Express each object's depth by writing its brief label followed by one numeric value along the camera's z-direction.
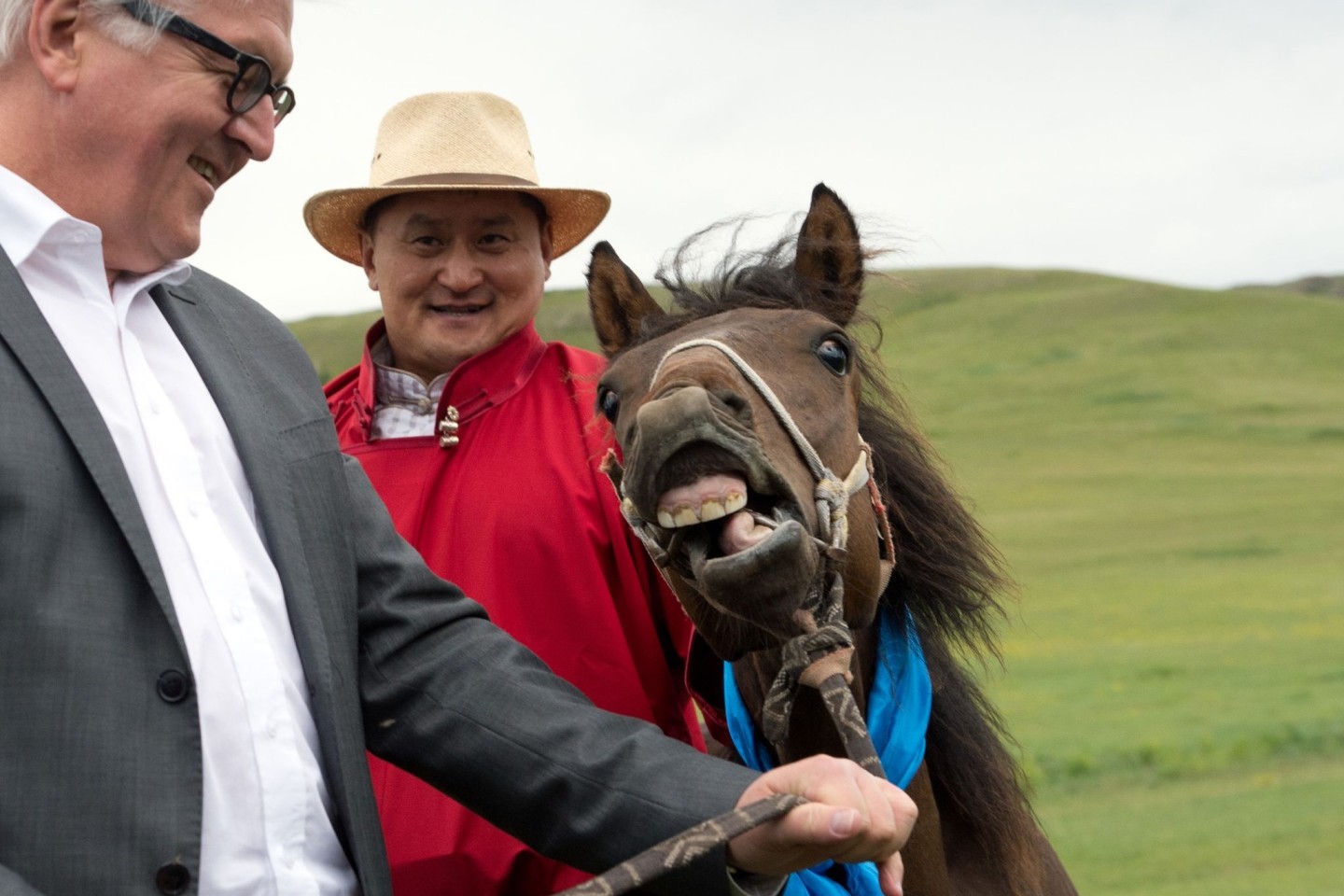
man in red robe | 3.79
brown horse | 2.64
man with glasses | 2.12
